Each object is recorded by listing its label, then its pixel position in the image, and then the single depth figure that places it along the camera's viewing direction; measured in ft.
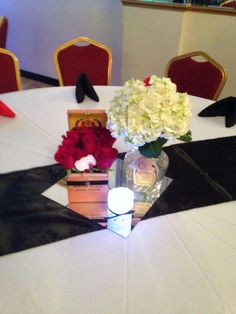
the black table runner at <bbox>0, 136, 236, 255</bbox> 2.53
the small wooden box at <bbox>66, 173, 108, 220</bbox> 2.42
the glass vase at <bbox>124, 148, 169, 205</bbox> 2.92
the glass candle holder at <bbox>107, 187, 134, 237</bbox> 2.61
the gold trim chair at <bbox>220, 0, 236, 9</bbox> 7.74
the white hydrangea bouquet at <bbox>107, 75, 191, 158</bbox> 2.25
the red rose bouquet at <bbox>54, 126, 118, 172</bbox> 2.45
